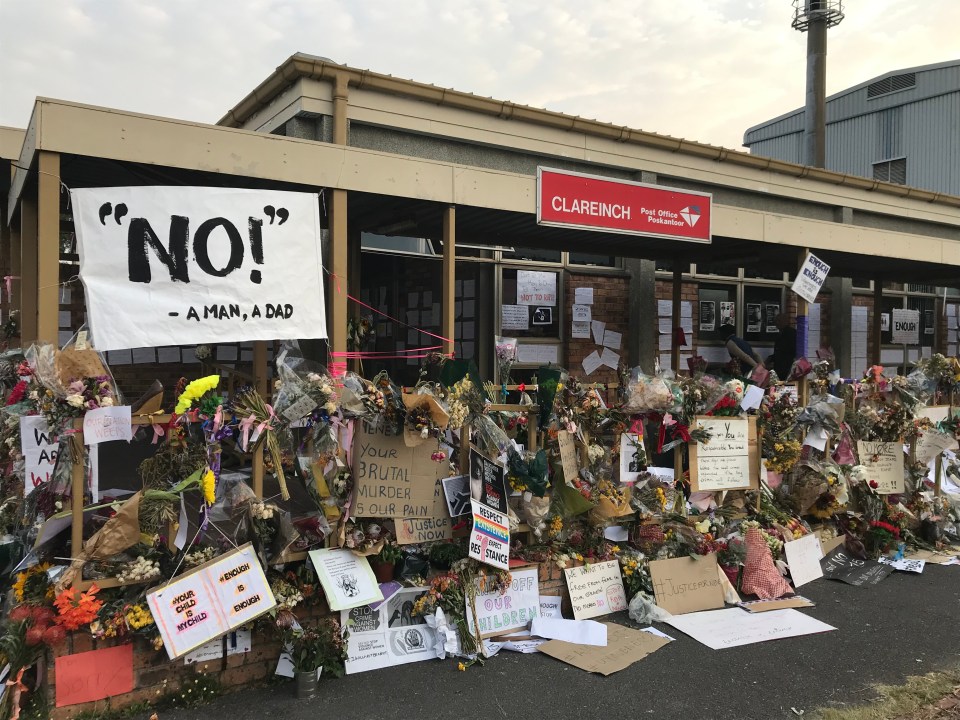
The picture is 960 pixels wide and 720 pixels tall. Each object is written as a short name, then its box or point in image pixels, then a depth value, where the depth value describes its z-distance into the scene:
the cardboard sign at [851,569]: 5.61
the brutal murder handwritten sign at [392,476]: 4.09
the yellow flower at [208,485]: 3.63
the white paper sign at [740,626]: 4.43
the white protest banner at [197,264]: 4.36
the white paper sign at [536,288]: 10.23
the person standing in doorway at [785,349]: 10.20
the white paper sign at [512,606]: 4.34
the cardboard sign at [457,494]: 4.38
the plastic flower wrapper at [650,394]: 4.98
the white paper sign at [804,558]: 5.47
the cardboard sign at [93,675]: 3.36
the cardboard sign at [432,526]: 4.27
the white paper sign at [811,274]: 8.06
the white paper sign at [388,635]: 3.94
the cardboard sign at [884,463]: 6.38
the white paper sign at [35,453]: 3.91
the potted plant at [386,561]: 4.15
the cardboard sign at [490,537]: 4.28
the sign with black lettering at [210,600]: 3.47
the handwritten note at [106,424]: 3.47
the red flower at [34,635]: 3.29
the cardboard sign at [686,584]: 4.82
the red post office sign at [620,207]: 6.51
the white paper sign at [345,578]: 3.88
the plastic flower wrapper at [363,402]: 3.99
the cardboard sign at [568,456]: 4.71
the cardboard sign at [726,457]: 5.30
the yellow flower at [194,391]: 3.70
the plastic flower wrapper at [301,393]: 3.88
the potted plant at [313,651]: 3.64
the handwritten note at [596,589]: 4.65
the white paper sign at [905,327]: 14.62
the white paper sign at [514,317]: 10.12
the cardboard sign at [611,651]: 4.03
